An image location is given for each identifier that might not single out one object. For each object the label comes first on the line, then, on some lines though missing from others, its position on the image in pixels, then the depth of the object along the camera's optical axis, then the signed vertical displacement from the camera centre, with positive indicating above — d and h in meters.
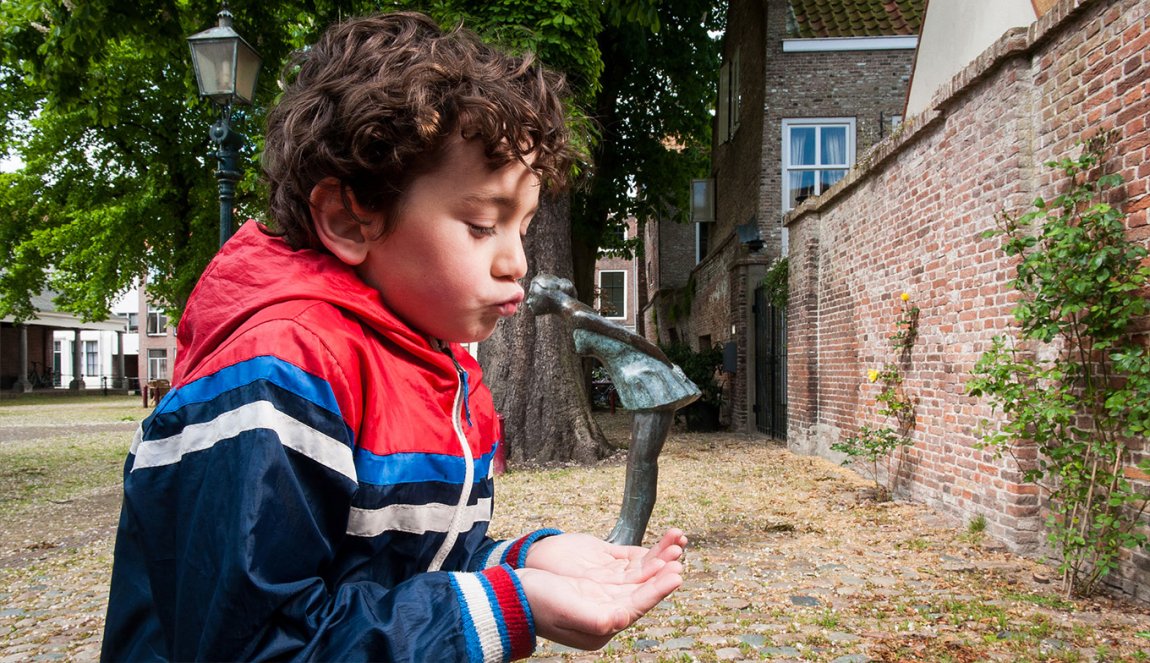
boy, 0.95 -0.09
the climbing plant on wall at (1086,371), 4.25 -0.16
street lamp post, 6.91 +2.36
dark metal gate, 13.36 -0.43
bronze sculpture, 1.86 -0.12
